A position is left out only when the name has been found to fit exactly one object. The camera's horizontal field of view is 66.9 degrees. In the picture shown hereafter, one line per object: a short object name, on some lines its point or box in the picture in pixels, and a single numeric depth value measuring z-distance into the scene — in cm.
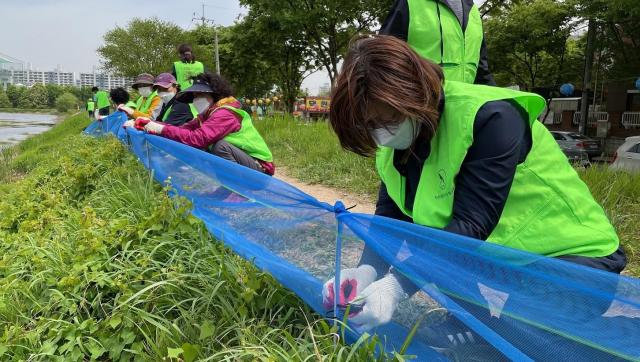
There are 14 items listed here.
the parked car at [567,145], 1493
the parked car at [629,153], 903
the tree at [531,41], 1855
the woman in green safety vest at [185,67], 718
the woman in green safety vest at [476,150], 118
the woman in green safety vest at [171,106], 488
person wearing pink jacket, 383
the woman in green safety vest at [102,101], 1227
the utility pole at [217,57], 2218
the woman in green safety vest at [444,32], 253
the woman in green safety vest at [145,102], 598
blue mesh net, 100
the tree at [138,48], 2658
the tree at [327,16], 1447
